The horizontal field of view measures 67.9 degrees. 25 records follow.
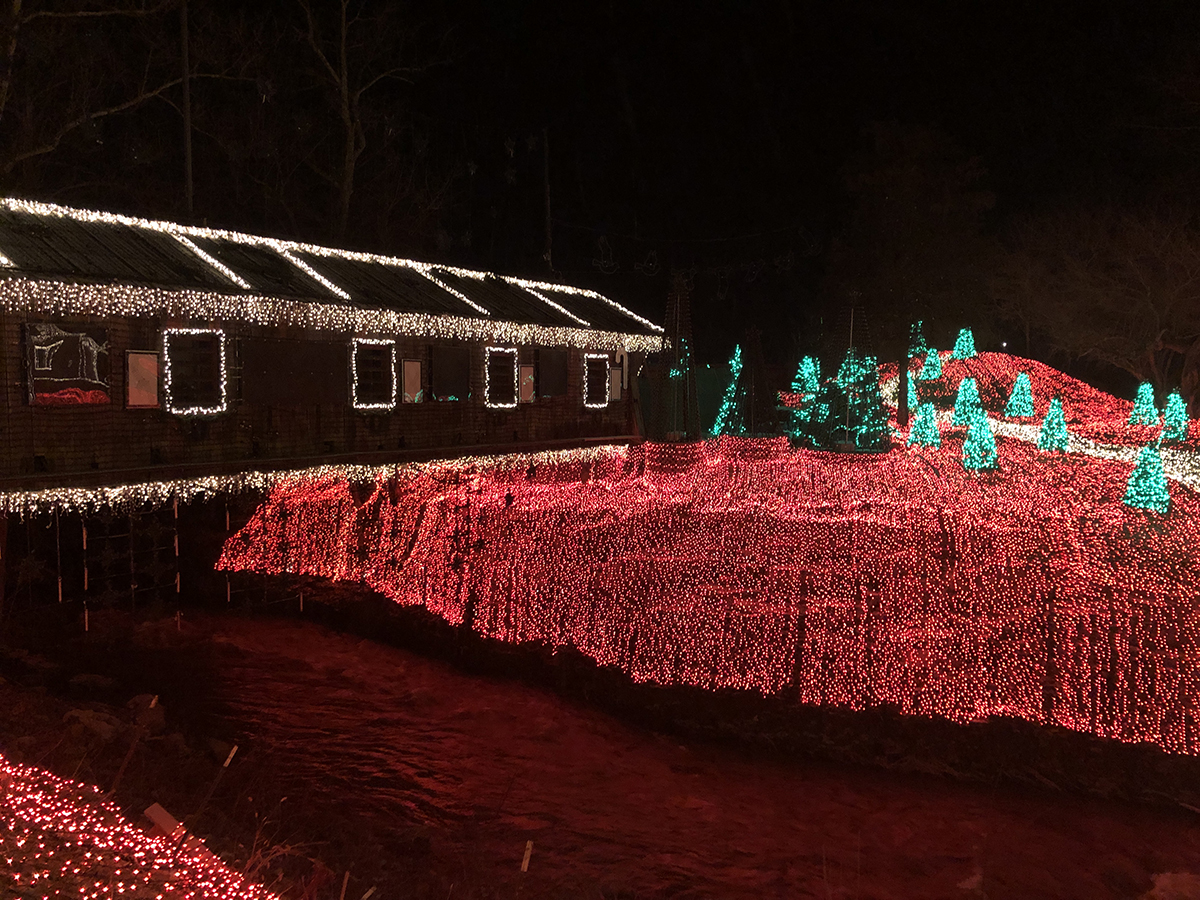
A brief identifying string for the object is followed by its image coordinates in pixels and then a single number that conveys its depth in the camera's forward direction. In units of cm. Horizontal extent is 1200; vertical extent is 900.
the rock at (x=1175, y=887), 674
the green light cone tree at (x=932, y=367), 3114
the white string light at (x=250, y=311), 1107
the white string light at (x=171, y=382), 1286
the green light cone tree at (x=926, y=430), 2334
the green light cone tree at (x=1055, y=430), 2300
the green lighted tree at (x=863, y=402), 2253
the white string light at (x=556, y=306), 2134
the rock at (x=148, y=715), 880
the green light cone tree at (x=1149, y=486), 1426
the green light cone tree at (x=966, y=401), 2658
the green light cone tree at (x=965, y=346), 3048
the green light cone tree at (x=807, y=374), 3409
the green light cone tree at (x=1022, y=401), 2942
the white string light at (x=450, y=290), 1816
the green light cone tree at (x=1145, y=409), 2968
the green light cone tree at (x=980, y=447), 1900
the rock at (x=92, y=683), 1005
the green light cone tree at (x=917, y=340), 3219
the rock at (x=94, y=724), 763
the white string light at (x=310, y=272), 1518
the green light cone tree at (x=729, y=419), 2700
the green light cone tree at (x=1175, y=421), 2408
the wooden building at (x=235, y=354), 1142
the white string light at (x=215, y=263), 1339
